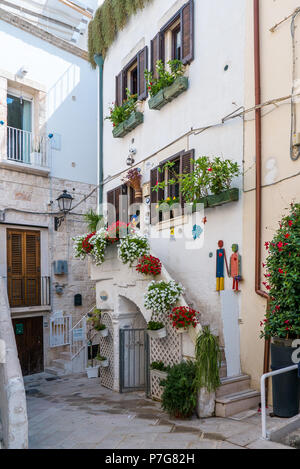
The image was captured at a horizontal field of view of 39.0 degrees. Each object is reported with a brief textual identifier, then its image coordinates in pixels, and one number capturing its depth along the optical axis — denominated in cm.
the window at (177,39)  821
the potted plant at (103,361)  902
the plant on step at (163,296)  686
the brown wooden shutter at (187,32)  817
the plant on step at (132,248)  784
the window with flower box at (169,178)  820
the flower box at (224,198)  666
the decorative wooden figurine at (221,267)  704
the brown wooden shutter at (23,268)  1188
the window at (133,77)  987
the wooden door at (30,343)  1189
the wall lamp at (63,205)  1254
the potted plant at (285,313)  504
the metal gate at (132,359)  840
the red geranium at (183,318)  637
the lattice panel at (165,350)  689
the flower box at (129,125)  985
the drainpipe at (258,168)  615
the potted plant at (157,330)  710
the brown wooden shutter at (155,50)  916
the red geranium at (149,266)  748
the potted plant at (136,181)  992
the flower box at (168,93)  822
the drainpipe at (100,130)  1199
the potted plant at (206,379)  582
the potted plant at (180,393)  582
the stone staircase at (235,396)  578
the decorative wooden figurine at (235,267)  664
